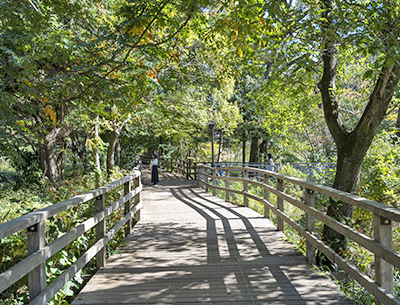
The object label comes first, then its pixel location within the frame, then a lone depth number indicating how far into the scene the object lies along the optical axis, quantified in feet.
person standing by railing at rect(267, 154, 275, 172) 68.31
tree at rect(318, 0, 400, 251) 17.35
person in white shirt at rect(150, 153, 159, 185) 70.91
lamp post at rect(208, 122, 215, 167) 61.72
